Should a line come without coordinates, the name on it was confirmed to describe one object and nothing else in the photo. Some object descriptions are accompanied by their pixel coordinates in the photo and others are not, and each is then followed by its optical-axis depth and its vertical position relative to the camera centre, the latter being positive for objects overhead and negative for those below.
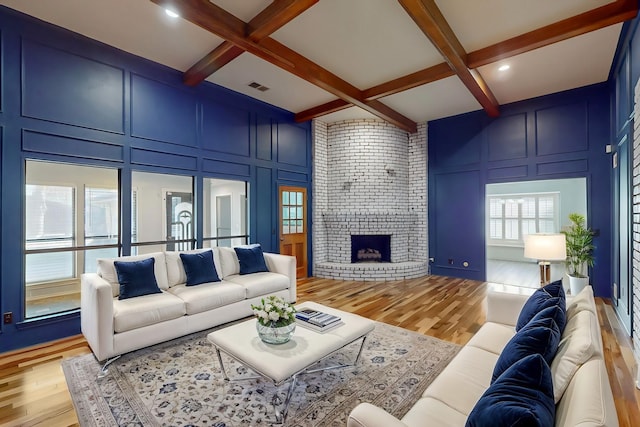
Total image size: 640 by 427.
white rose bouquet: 2.13 -0.71
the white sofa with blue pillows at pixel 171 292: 2.61 -0.83
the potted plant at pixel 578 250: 4.46 -0.57
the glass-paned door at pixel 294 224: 5.77 -0.20
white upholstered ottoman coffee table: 1.88 -0.93
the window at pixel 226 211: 5.31 +0.07
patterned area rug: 1.96 -1.30
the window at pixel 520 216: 7.94 -0.11
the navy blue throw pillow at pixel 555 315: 1.47 -0.51
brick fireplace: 6.30 +0.40
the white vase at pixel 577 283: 4.32 -1.03
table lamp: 2.81 -0.33
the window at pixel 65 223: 4.26 -0.12
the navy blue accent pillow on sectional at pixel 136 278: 3.03 -0.65
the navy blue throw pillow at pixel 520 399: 0.85 -0.58
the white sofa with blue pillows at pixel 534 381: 0.87 -0.58
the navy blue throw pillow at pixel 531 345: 1.22 -0.55
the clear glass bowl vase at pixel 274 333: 2.12 -0.84
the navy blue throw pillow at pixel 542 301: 1.71 -0.53
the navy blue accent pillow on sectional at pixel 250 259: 4.11 -0.63
